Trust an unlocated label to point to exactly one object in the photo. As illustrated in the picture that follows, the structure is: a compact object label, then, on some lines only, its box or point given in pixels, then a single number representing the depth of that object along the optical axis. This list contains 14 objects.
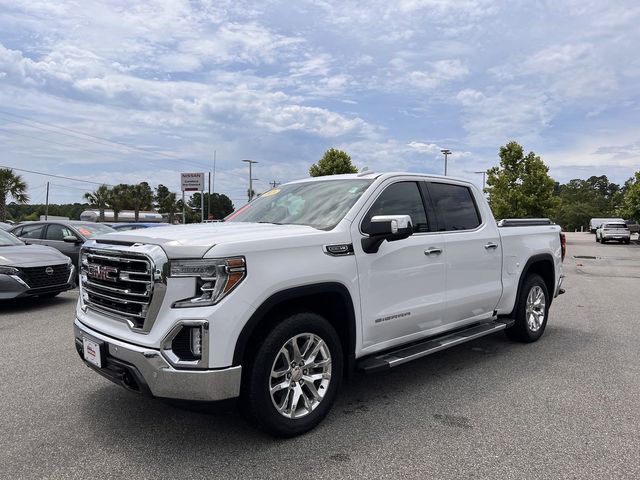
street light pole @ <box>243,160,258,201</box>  48.61
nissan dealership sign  31.14
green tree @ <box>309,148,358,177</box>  35.06
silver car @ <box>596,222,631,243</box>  34.72
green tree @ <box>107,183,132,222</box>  76.81
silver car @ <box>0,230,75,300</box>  7.82
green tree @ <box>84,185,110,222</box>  77.12
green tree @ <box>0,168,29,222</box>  44.69
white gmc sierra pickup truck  3.06
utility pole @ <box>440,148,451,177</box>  37.57
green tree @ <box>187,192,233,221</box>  97.72
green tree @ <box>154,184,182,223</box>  96.62
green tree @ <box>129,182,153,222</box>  77.44
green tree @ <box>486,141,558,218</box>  32.66
